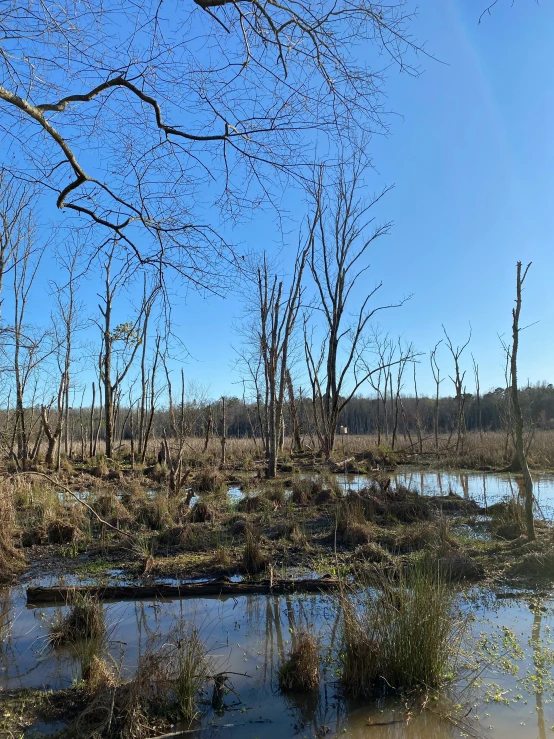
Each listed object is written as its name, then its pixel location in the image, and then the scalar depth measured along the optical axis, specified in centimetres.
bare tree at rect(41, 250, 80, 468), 1678
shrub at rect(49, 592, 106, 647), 450
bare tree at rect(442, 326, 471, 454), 2183
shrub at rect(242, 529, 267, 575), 672
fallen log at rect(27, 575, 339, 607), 575
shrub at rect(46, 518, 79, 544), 805
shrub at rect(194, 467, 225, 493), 1377
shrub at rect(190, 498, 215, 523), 943
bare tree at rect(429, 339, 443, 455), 2548
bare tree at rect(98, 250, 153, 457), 2261
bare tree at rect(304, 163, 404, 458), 1427
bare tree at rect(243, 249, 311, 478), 1597
